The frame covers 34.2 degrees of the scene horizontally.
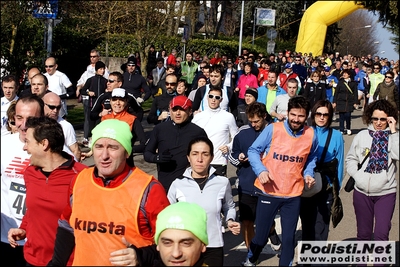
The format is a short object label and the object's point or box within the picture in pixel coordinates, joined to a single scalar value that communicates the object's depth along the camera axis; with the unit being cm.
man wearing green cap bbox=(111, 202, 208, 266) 314
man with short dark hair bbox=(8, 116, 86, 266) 425
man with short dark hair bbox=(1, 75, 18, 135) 861
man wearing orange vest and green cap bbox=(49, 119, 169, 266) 347
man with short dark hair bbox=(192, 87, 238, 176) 796
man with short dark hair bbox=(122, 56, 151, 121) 1340
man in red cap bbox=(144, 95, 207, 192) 676
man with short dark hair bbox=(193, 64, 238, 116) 1027
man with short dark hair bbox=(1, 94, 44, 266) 489
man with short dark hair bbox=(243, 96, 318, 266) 612
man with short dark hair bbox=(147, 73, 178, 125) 1056
